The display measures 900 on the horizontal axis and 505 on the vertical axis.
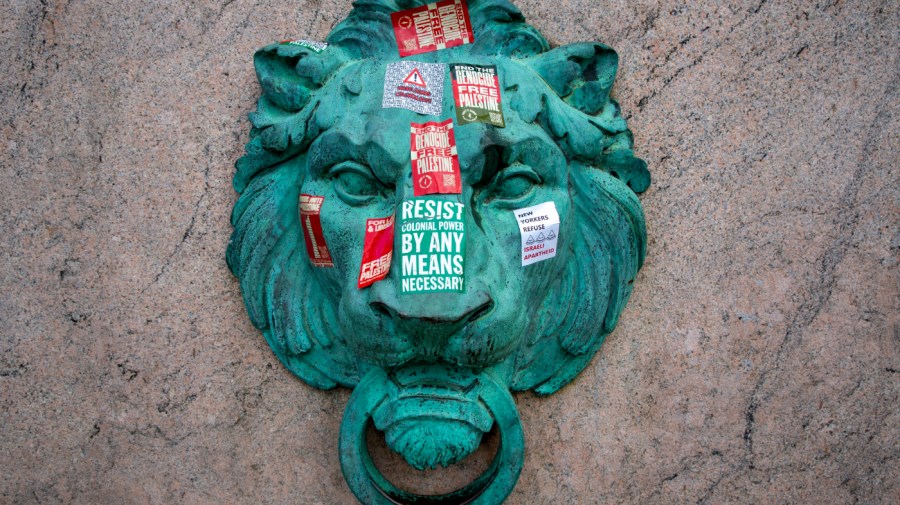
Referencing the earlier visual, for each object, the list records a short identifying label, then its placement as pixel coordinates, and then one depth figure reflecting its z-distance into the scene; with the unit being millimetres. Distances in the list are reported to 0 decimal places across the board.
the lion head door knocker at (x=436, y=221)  1540
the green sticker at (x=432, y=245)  1495
